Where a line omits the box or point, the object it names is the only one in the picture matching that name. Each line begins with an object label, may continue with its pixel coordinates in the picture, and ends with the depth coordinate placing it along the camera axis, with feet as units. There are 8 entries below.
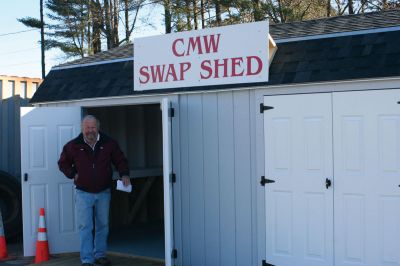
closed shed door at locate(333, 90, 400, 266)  17.84
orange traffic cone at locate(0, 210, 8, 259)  25.03
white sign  20.35
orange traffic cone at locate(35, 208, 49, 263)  24.50
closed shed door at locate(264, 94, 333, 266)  19.06
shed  18.17
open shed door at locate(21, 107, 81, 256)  25.13
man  22.17
